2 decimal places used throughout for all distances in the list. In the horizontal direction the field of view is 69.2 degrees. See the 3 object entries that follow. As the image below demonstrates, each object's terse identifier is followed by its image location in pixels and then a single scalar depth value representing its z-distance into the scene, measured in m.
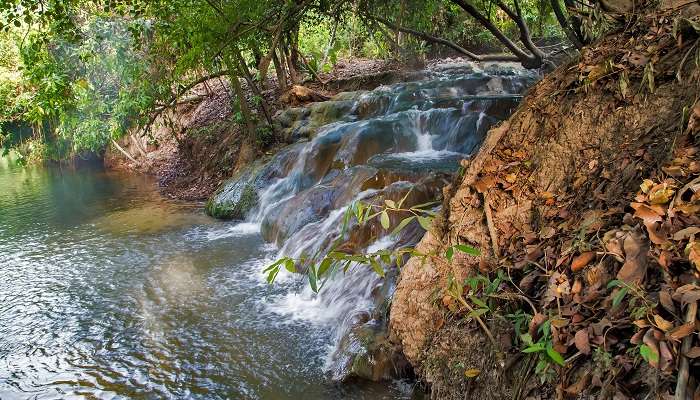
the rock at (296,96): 13.29
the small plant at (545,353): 2.44
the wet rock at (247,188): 9.78
